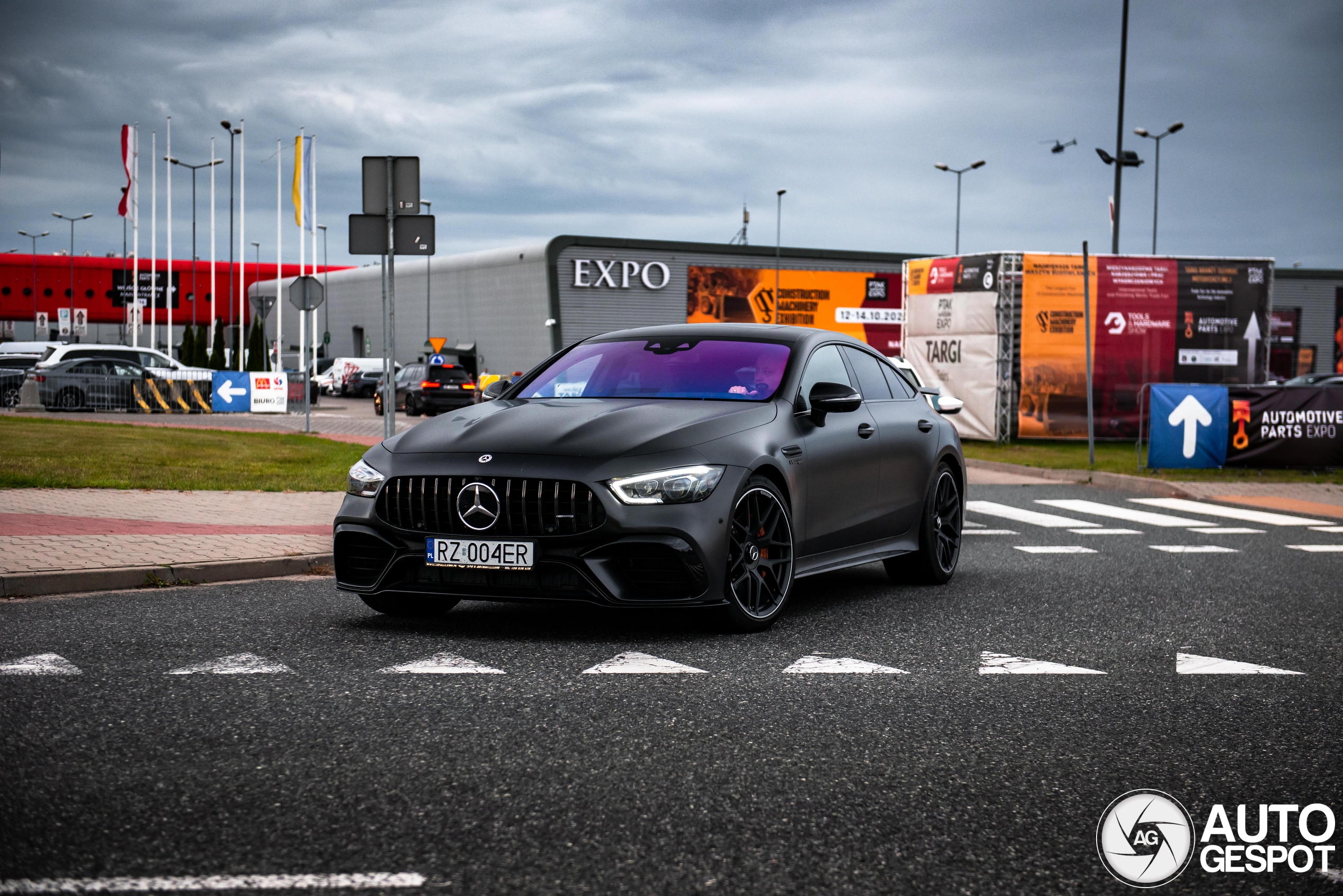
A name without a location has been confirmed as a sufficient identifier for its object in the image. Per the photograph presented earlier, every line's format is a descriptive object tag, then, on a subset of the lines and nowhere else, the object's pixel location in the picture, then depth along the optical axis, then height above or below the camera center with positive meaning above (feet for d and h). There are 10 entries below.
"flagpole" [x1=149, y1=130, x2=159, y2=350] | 170.91 +17.32
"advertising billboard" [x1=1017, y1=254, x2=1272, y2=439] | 85.61 +2.24
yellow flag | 148.96 +18.59
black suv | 124.16 -2.79
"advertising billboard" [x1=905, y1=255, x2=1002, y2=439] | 85.35 +2.16
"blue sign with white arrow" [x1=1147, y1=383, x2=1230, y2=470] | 63.98 -2.63
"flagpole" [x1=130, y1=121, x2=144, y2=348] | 153.07 +12.54
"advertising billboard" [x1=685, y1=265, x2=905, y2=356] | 190.60 +8.71
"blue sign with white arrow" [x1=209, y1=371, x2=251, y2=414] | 109.60 -2.85
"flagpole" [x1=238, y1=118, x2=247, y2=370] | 173.06 +20.86
